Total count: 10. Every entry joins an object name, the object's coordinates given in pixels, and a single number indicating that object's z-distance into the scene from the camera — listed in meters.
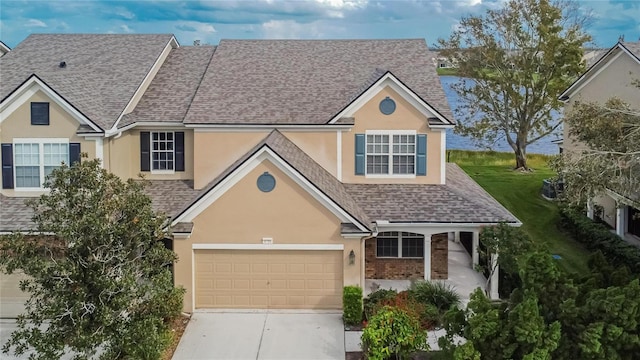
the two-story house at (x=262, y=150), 20.44
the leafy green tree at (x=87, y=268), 13.61
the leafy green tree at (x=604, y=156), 17.11
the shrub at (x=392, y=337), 16.45
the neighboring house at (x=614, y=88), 26.11
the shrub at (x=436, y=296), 20.30
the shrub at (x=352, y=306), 19.53
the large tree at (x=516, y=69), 41.44
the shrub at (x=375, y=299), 19.52
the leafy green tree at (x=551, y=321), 13.77
